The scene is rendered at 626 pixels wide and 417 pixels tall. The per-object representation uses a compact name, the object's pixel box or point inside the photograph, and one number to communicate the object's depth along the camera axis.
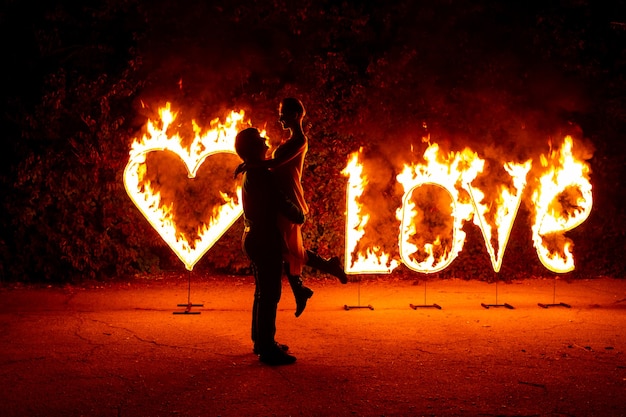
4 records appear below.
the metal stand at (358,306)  9.26
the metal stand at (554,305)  9.52
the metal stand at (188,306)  8.95
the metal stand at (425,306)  9.35
